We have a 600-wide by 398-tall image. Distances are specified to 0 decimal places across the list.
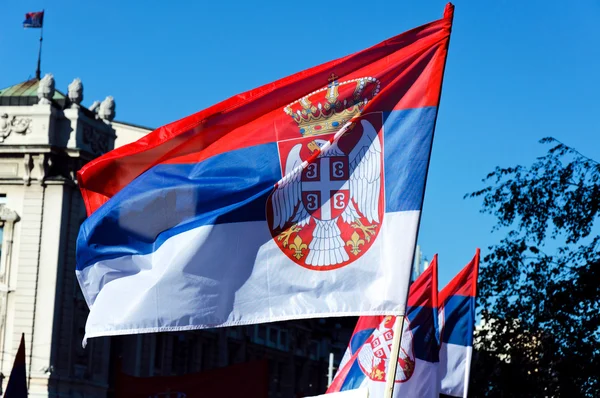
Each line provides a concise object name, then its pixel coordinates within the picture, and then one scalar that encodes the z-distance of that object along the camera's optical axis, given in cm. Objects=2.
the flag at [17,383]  1911
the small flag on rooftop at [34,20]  5716
